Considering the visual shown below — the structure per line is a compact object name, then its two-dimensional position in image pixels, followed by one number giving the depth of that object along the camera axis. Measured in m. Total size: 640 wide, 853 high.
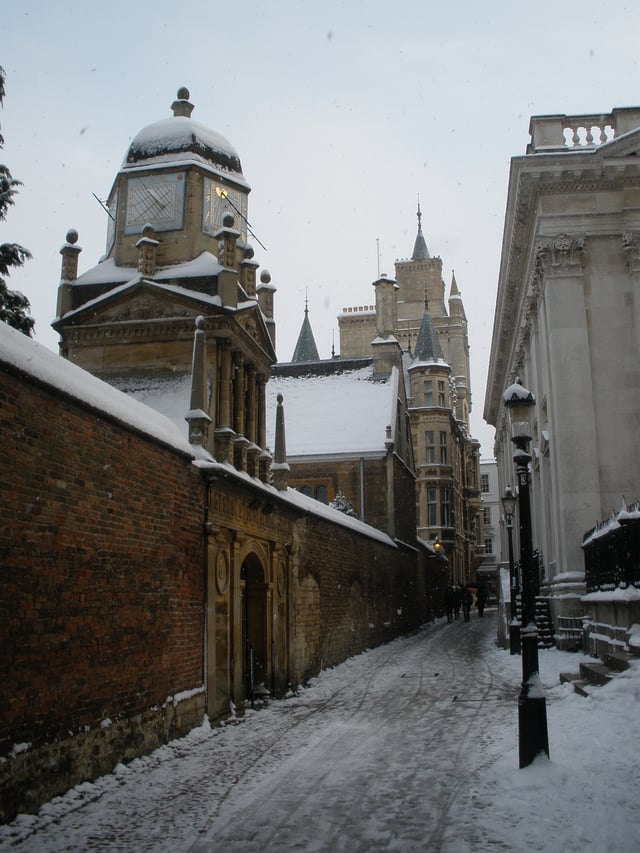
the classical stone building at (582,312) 21.84
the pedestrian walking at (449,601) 42.12
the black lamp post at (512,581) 20.82
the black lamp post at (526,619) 8.30
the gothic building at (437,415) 56.69
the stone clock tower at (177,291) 16.69
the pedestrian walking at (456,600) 45.25
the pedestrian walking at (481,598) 42.26
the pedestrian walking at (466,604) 41.09
